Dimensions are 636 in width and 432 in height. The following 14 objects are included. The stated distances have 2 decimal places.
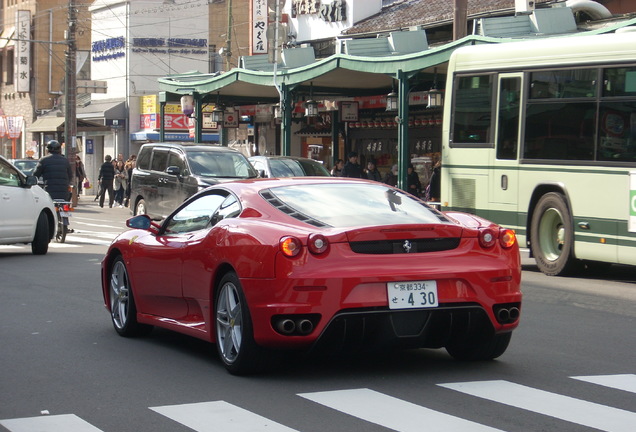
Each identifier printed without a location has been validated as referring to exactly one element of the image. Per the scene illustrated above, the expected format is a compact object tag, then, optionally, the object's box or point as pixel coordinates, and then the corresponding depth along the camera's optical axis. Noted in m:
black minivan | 23.08
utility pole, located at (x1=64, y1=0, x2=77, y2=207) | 41.09
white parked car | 17.67
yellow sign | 52.00
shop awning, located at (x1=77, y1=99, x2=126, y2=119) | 52.69
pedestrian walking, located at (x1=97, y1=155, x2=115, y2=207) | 39.88
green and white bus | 14.38
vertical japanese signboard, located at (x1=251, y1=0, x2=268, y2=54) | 42.41
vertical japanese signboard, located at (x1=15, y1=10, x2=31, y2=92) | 63.00
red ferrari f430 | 7.21
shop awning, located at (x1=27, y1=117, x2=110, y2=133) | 55.41
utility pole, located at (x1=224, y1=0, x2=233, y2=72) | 44.80
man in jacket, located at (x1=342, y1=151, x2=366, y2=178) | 28.02
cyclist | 21.02
